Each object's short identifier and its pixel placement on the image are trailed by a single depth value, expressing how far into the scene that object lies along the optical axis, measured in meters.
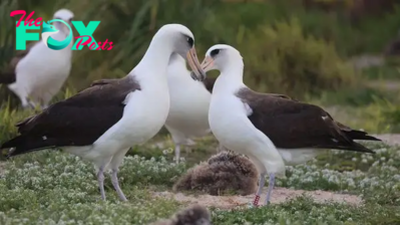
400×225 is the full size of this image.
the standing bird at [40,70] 23.37
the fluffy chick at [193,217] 10.81
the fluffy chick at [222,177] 16.75
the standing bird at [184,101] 19.52
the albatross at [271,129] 14.92
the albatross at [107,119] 14.58
